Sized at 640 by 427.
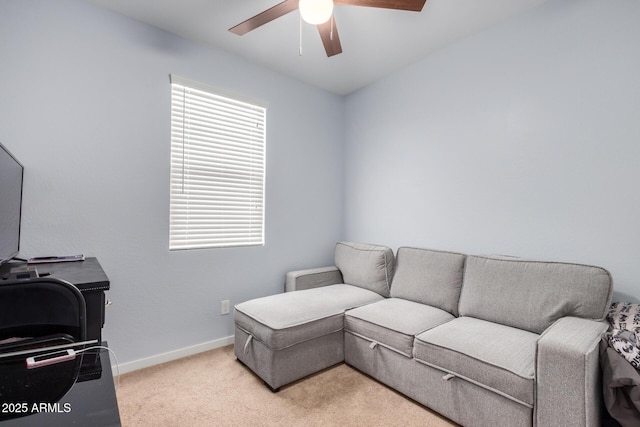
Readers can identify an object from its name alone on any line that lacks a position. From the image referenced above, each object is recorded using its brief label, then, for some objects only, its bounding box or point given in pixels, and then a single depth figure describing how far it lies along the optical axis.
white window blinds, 2.48
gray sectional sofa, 1.40
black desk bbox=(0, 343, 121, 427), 0.56
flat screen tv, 1.36
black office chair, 0.81
